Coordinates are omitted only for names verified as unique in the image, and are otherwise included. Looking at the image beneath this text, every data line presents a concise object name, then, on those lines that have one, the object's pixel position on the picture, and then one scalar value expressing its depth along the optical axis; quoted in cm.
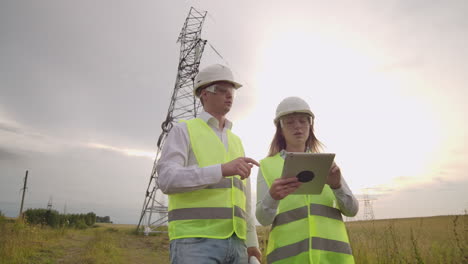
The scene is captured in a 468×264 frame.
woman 256
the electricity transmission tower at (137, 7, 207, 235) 2023
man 222
